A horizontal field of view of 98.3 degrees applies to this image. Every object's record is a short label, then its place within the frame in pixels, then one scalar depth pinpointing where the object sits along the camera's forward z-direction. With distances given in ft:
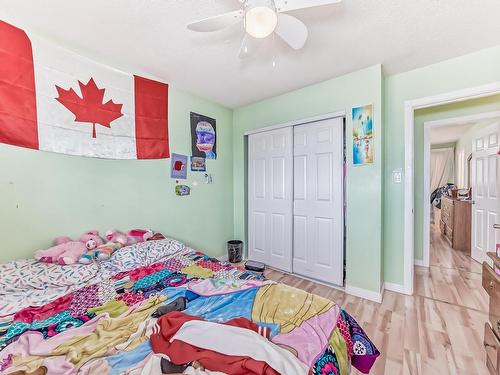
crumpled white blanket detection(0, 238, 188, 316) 4.25
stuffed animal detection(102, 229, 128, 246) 6.79
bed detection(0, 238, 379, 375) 2.61
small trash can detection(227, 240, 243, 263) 10.85
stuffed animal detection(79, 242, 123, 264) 5.63
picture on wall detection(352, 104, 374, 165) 7.54
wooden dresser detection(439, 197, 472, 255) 12.28
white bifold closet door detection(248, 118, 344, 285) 8.41
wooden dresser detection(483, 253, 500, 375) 3.72
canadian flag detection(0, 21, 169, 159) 5.33
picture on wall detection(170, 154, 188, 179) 8.87
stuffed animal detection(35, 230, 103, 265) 5.41
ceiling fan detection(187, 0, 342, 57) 4.01
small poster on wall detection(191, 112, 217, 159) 9.65
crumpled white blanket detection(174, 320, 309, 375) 2.50
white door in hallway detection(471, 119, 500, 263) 8.87
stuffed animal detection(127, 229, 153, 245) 7.18
